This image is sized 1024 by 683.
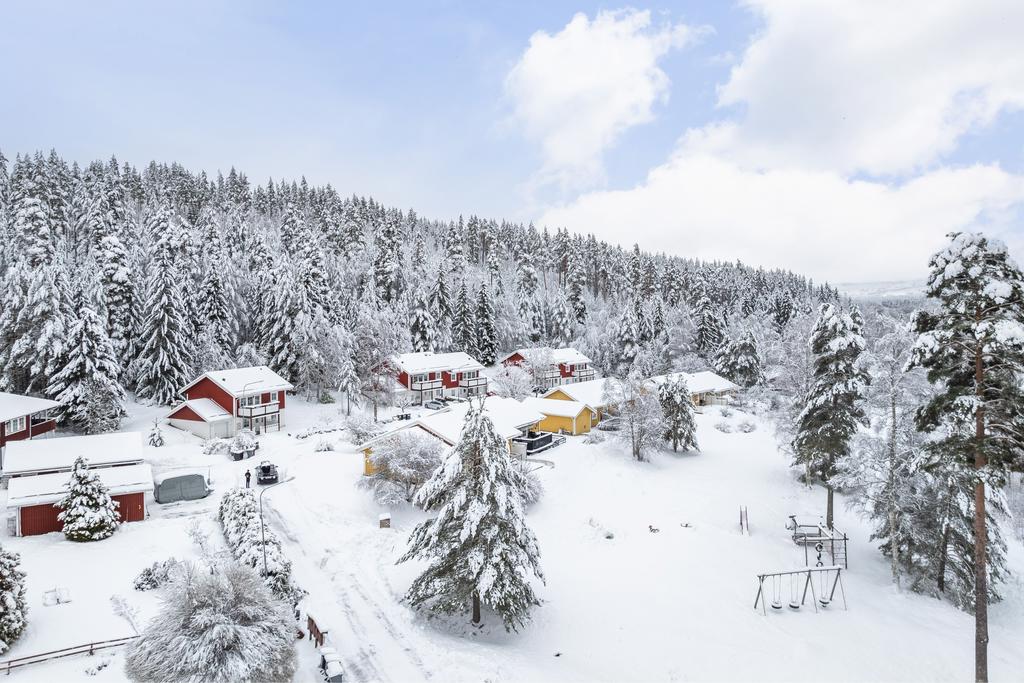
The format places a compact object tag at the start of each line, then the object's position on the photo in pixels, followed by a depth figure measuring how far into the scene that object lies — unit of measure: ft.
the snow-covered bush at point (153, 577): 68.85
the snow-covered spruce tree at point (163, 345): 164.45
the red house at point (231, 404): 149.38
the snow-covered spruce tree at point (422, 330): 244.42
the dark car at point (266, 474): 112.16
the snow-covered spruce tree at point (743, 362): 245.86
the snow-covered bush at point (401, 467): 100.89
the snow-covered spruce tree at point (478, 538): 63.72
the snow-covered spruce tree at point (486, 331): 263.49
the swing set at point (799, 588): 75.66
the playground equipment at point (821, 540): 91.71
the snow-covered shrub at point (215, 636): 46.29
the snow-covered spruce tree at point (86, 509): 82.38
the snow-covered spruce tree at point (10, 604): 54.08
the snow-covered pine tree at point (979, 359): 49.60
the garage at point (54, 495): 83.66
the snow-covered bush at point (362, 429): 135.01
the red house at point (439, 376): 208.93
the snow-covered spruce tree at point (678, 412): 151.43
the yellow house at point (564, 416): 167.94
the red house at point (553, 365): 237.66
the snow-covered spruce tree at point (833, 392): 96.84
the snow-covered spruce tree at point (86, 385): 134.00
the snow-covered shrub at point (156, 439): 135.13
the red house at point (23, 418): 114.62
